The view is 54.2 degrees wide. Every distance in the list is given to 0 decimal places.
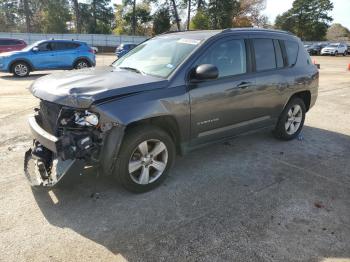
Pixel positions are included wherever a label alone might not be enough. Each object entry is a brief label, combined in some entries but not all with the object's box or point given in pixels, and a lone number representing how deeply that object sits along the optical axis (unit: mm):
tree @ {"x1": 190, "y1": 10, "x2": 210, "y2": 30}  50625
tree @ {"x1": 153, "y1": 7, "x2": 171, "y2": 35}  51594
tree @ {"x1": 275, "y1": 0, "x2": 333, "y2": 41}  67438
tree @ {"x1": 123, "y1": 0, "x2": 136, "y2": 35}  55462
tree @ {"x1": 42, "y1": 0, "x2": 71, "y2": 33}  55272
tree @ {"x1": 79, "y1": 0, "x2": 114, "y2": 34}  61938
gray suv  3547
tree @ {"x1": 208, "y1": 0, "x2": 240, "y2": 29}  51312
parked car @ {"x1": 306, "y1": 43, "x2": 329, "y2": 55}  43656
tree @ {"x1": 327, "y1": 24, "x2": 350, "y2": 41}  88812
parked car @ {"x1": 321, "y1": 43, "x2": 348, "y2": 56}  42156
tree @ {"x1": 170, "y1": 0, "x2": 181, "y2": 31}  52909
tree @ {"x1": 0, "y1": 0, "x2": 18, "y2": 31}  63781
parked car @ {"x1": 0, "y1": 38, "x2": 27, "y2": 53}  19328
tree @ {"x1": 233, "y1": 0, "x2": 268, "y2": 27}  64450
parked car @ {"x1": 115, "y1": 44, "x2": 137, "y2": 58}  26508
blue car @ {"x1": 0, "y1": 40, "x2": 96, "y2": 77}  14094
